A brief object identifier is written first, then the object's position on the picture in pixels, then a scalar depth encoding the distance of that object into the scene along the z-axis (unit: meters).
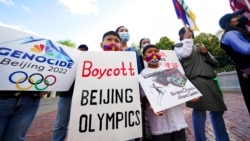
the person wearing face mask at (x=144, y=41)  3.19
